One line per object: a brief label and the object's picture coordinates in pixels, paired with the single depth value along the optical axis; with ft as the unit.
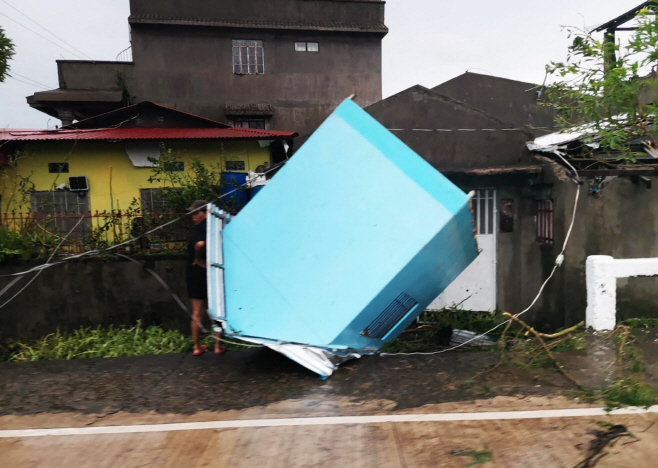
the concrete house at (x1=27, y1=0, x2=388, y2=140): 54.34
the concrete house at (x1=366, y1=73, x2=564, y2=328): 28.43
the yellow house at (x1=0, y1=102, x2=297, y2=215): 29.78
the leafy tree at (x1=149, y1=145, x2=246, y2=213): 23.11
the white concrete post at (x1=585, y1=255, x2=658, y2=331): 17.42
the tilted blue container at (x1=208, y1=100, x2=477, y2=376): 14.76
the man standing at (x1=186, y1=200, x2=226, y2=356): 17.53
